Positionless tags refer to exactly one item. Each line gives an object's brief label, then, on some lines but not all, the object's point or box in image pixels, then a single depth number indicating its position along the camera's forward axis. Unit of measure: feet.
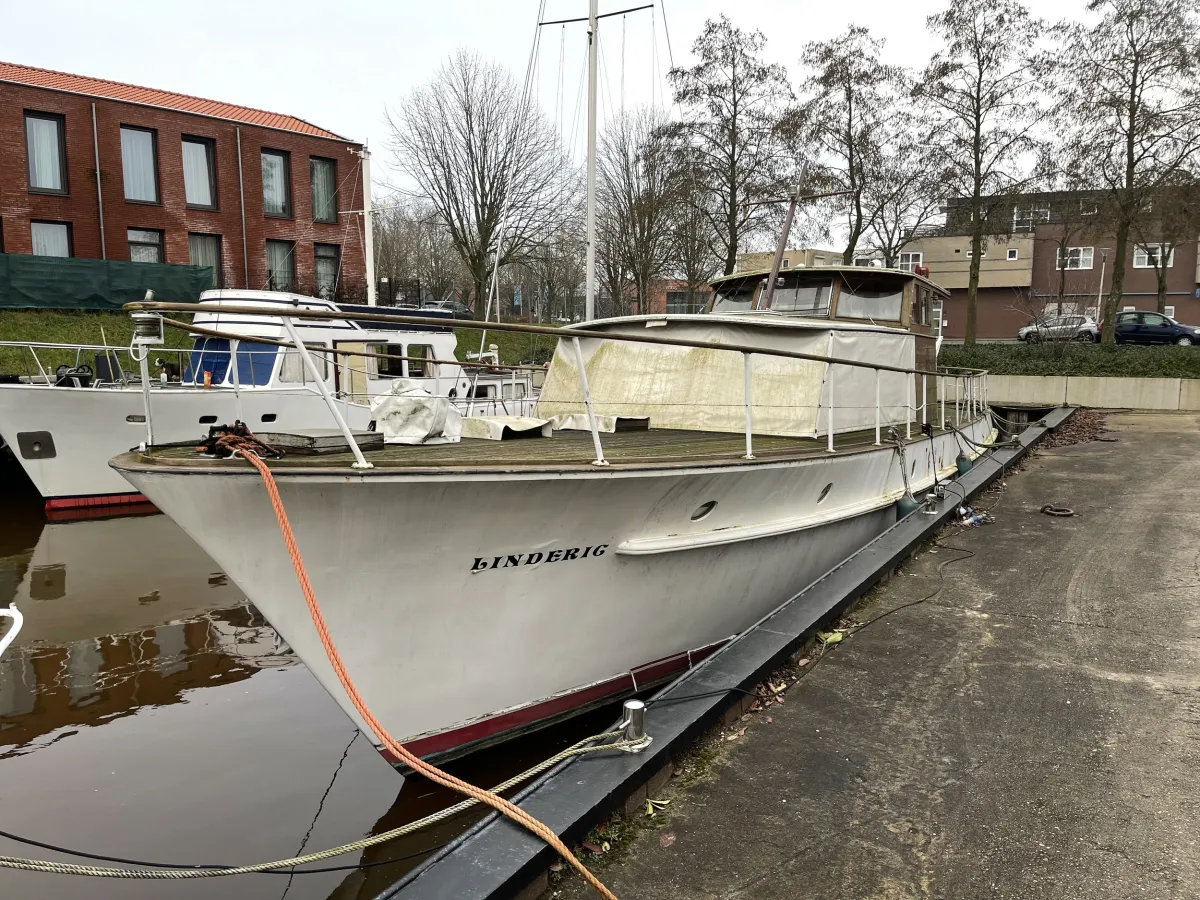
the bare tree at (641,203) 81.25
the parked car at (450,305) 100.73
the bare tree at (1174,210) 71.72
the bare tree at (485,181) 91.35
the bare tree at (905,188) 77.51
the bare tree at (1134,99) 68.95
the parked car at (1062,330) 88.84
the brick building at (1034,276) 131.95
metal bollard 11.81
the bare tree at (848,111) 77.77
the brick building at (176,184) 76.07
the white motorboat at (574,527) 13.11
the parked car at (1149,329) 89.10
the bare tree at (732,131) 77.30
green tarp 69.05
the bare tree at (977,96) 73.97
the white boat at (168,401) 42.91
